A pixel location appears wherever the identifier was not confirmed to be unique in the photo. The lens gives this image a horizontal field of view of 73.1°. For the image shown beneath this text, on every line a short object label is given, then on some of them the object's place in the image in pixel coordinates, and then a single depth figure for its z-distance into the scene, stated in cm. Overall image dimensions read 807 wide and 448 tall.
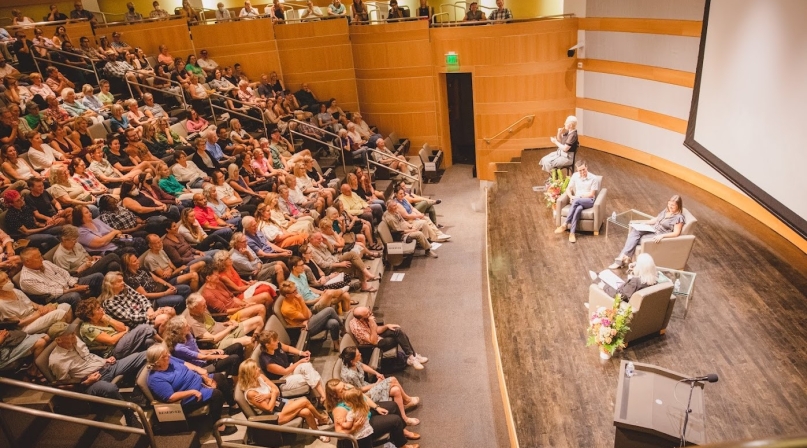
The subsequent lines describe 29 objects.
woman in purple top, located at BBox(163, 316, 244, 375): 405
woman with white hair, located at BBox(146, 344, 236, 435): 373
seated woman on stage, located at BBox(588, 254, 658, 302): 422
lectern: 298
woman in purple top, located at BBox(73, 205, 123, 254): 497
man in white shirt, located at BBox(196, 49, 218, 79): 965
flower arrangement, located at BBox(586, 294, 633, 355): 421
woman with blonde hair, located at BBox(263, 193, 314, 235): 632
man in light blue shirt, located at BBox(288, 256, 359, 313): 526
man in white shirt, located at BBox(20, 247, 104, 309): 423
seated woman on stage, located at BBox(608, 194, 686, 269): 501
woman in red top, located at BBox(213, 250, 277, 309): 496
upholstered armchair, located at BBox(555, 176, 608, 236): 614
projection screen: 405
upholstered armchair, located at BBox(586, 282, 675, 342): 419
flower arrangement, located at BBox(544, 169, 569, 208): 695
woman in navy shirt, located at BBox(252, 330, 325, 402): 422
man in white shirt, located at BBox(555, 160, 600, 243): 615
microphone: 273
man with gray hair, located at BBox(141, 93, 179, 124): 758
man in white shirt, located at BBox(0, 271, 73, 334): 390
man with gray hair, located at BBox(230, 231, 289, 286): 543
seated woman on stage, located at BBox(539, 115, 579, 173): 671
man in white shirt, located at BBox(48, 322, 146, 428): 363
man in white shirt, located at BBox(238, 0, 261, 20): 1030
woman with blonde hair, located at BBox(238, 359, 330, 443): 386
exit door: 1112
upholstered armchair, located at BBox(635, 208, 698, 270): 499
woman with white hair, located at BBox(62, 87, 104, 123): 687
